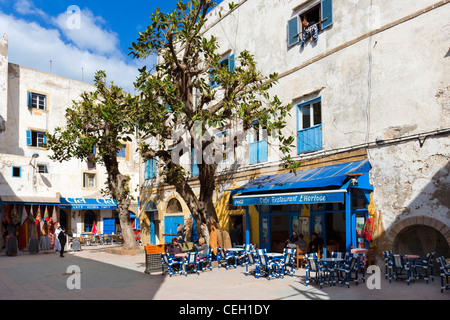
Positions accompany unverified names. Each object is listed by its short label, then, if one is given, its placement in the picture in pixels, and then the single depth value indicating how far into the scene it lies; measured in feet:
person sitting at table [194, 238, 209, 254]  42.78
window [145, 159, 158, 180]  78.77
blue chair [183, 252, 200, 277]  39.28
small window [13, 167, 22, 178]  82.02
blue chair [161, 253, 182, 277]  39.45
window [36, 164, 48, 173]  101.69
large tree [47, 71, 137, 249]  56.90
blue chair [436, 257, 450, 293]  27.93
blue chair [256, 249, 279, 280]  35.78
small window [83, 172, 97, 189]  110.52
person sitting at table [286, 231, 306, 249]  40.31
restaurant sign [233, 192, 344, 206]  34.64
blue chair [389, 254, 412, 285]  31.94
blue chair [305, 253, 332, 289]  31.86
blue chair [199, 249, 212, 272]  41.96
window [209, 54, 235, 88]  58.51
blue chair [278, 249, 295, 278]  36.54
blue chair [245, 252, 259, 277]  39.26
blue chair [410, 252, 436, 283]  31.91
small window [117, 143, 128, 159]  118.23
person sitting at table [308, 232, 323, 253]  40.06
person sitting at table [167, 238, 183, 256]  41.19
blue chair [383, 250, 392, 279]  33.47
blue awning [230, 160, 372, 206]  35.06
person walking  64.34
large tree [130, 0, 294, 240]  39.55
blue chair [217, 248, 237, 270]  44.24
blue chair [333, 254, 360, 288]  31.53
